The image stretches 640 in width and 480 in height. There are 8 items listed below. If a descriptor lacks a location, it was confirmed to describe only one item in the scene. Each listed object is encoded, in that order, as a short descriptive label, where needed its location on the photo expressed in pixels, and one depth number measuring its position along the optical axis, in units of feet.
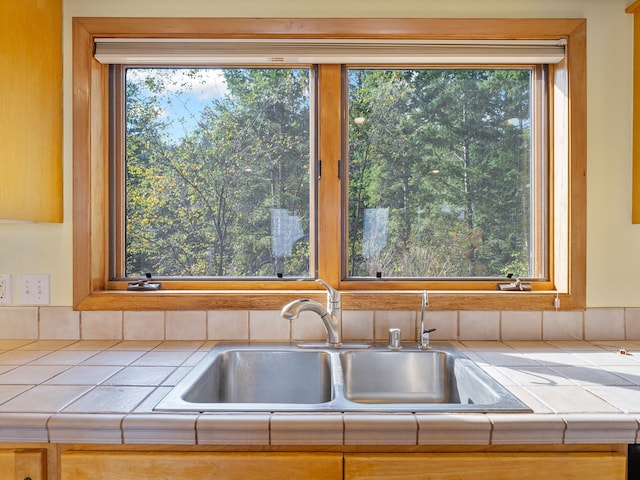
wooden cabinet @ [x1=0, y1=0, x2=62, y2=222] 4.31
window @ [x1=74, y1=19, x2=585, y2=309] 5.60
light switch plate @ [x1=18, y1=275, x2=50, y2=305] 5.28
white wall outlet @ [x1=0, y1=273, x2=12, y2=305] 5.25
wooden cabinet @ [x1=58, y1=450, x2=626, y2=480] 3.09
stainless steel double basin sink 4.77
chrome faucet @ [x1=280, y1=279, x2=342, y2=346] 4.91
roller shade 5.25
